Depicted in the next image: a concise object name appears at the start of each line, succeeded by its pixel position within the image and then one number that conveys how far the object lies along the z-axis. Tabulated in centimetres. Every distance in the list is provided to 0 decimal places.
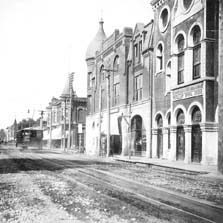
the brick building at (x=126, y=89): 3638
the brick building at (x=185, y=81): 2489
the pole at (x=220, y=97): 1955
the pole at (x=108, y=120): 3819
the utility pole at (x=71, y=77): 6050
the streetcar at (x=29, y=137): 6175
